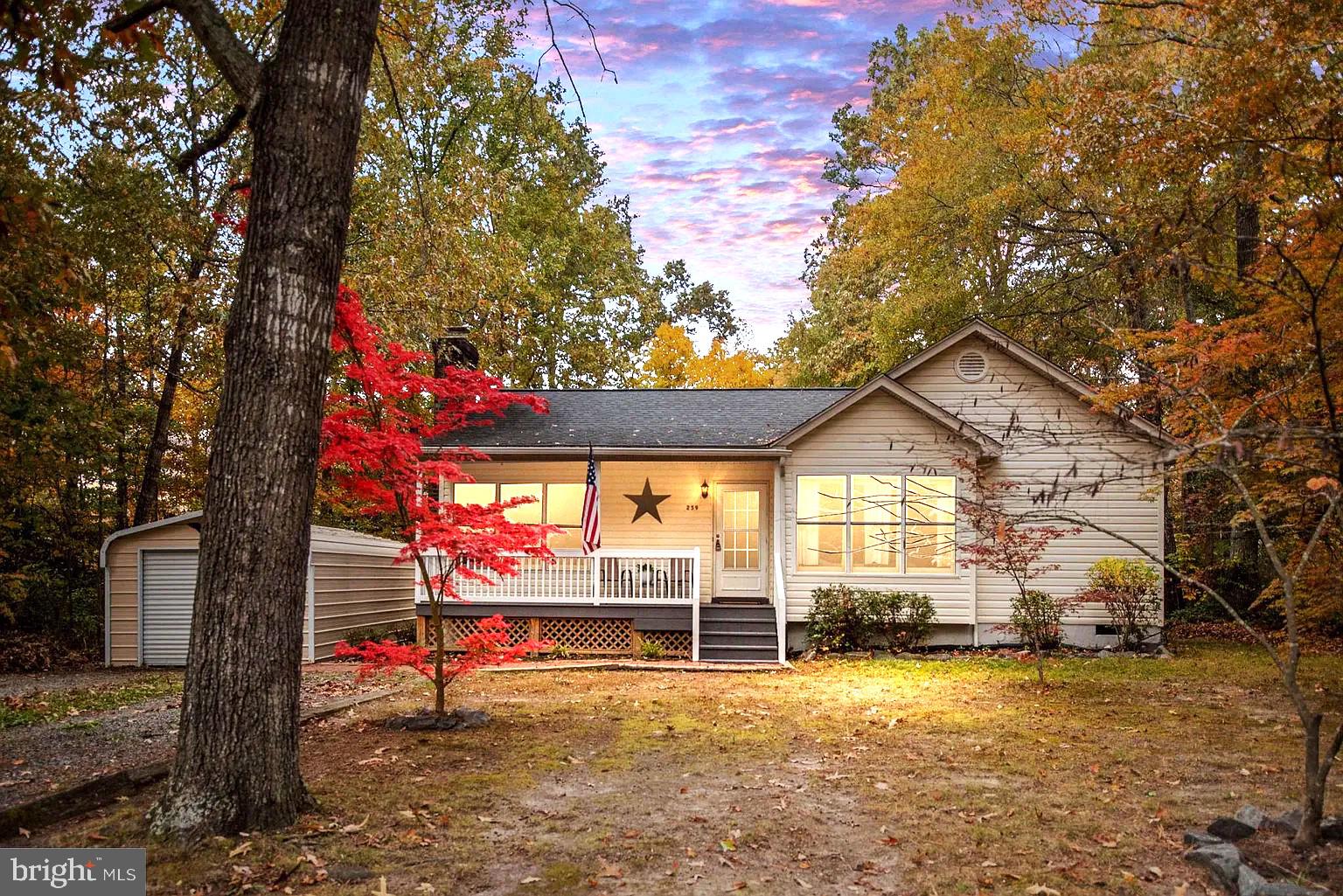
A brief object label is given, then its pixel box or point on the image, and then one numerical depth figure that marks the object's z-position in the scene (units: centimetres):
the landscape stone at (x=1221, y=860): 465
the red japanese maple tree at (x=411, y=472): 836
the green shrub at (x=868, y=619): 1477
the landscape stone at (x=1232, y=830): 522
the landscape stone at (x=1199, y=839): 512
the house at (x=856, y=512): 1503
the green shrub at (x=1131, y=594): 1452
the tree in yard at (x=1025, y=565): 1140
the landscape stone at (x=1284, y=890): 420
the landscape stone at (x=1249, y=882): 437
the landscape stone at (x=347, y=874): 469
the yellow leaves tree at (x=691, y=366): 3272
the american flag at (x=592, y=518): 1447
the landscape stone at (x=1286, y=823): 525
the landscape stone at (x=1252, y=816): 533
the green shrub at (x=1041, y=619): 1470
